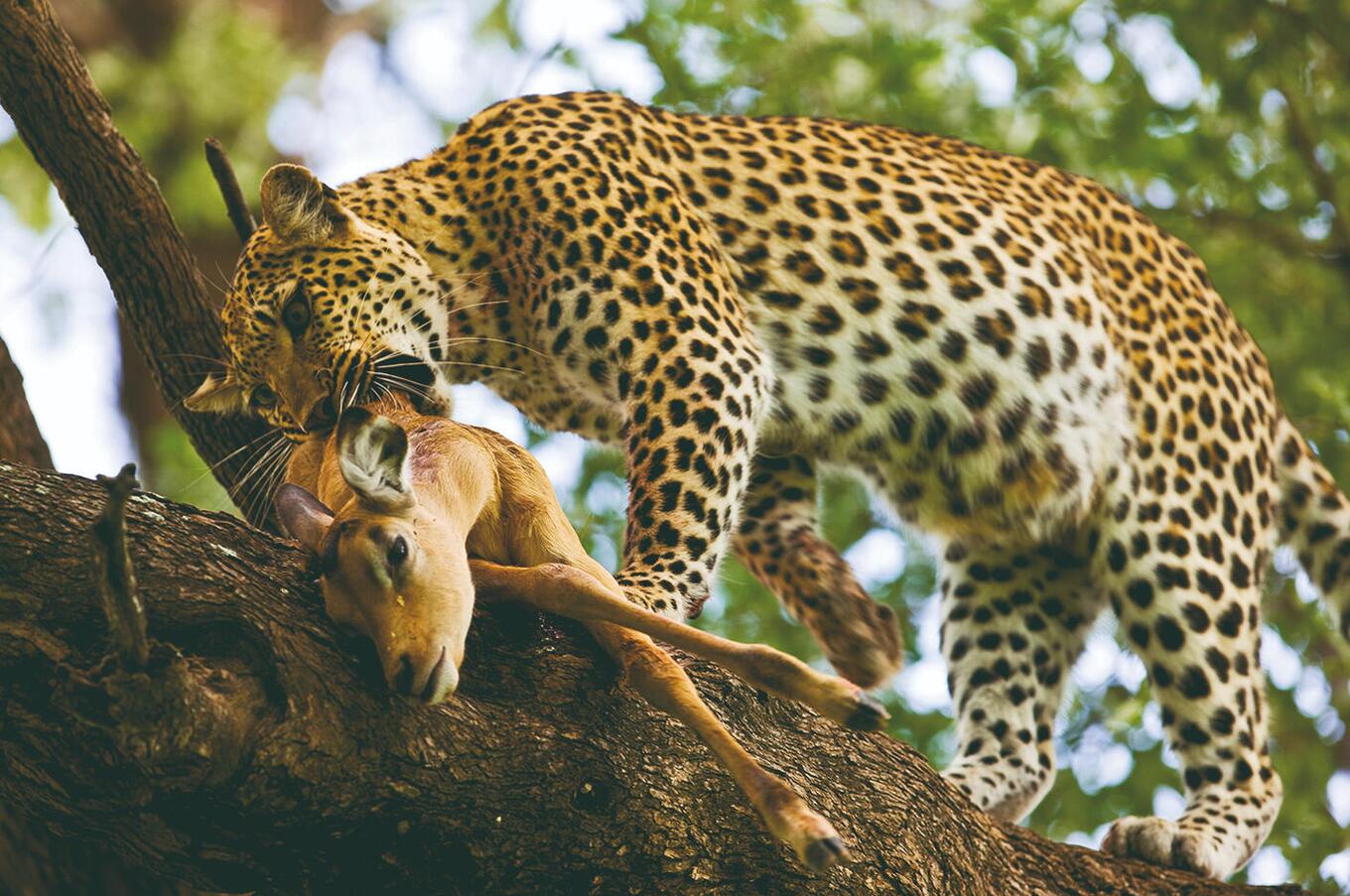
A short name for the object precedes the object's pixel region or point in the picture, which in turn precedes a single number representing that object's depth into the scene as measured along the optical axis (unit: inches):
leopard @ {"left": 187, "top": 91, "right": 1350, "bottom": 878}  480.7
